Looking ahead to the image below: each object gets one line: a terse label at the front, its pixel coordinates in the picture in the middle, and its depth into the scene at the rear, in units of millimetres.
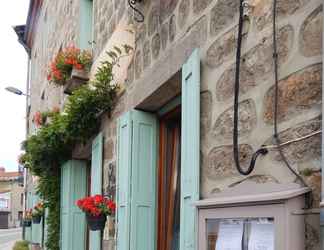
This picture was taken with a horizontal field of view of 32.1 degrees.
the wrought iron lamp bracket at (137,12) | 4518
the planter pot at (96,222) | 5008
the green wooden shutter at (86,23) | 7609
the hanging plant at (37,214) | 11453
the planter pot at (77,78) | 6715
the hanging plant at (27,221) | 15347
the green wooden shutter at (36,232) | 12656
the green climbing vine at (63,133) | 5465
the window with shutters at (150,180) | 4254
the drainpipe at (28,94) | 19388
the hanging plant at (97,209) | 4969
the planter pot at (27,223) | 16009
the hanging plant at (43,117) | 9297
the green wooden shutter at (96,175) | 5582
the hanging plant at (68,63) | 6816
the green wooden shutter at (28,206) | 16953
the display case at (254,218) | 2014
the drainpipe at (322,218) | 1837
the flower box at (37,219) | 11882
